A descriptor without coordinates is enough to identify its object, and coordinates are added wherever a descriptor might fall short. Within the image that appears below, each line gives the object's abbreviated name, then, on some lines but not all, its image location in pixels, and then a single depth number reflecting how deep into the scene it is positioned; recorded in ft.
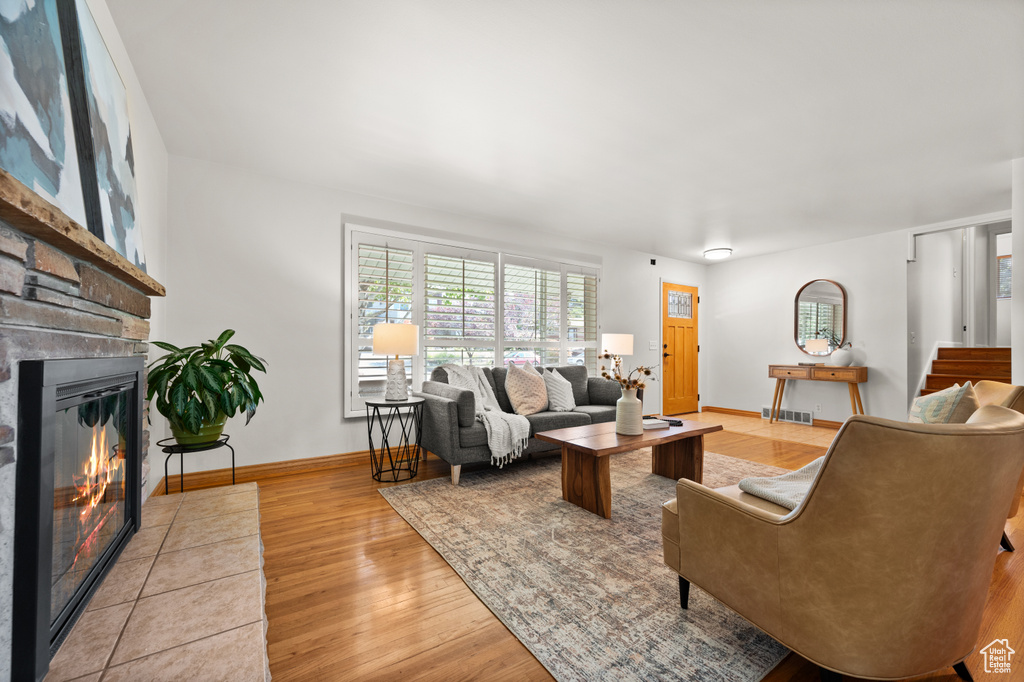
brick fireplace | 2.86
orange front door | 22.54
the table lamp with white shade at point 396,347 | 11.69
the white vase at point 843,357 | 18.56
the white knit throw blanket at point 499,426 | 11.66
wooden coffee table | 9.02
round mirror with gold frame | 19.42
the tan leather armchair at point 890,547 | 3.48
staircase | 16.26
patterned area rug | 4.92
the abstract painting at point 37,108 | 3.37
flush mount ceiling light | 19.99
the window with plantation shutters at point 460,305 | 13.51
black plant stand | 8.52
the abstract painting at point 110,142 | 5.25
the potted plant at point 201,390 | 8.11
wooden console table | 17.94
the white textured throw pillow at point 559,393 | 14.38
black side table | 11.82
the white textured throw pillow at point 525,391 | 13.78
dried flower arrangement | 10.33
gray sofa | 11.21
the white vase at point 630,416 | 10.21
